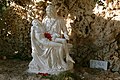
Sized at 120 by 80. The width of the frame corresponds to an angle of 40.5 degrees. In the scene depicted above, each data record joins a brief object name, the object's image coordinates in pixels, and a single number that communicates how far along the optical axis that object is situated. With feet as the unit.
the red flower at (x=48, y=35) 7.99
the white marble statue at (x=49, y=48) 7.88
